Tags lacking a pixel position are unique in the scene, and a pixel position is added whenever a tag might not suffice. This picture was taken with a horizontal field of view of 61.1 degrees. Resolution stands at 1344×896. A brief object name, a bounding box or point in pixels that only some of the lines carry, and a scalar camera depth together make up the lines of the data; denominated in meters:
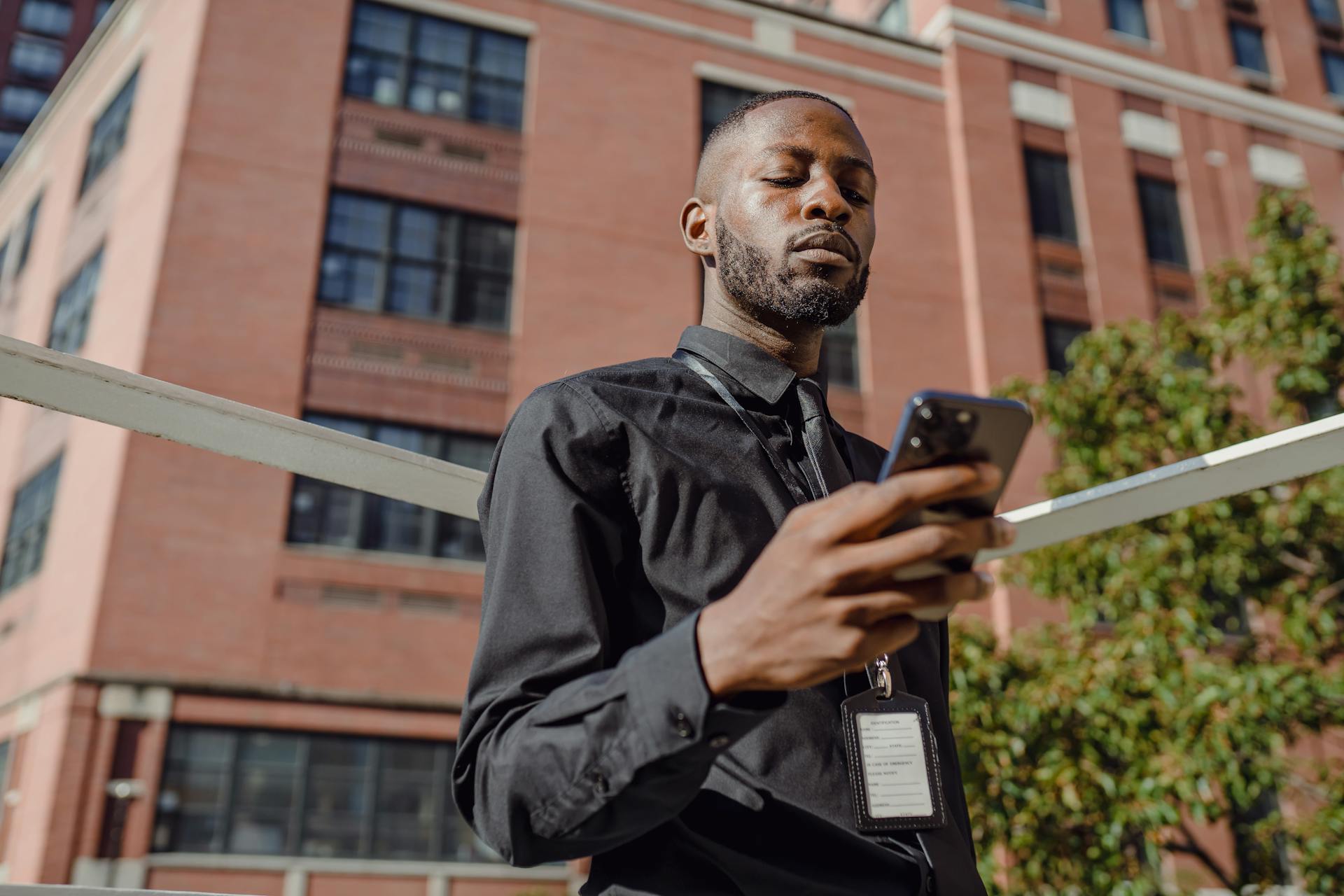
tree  7.27
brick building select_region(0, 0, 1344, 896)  13.95
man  0.93
